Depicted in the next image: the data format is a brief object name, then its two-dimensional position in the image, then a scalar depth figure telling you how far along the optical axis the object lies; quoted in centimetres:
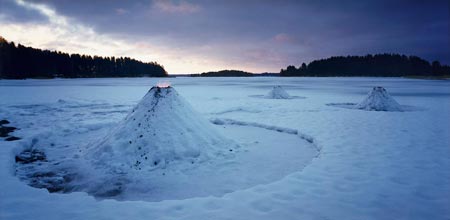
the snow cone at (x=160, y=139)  693
